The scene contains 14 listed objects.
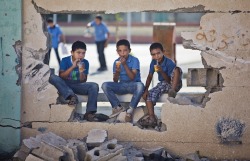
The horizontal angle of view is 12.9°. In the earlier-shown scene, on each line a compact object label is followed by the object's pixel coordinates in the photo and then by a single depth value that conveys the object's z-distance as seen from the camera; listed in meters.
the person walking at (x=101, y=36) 29.57
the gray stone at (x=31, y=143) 12.25
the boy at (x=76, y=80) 13.53
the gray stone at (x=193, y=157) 12.79
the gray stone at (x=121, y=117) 13.53
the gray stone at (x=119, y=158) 11.77
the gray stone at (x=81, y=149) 12.22
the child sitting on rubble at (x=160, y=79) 13.53
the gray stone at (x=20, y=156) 12.33
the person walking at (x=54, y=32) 29.33
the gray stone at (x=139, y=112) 13.81
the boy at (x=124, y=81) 13.56
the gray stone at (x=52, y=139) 12.27
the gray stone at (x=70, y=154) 11.89
